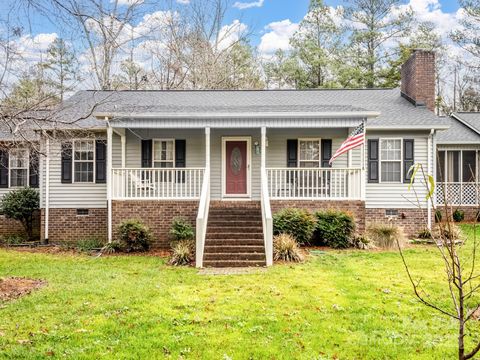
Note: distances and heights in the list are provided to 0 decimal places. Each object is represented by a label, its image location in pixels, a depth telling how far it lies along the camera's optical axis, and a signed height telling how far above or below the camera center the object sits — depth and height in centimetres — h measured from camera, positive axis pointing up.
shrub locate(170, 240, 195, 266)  989 -174
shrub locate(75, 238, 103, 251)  1265 -192
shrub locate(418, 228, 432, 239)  1339 -167
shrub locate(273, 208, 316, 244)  1129 -113
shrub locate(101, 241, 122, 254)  1162 -180
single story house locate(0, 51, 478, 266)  1214 +85
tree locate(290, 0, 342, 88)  2966 +1080
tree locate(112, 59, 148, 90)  2844 +794
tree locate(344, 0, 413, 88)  2894 +1147
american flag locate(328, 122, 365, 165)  1064 +121
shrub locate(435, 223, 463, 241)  1230 -152
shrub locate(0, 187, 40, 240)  1390 -69
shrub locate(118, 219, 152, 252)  1143 -142
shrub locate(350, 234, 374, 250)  1148 -165
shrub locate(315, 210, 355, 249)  1151 -124
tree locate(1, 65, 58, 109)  727 +190
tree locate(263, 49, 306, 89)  2991 +871
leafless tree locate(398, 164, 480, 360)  276 -185
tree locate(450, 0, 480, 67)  2492 +996
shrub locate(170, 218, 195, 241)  1132 -130
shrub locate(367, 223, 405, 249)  1170 -149
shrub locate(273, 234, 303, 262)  994 -163
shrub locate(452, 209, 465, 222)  1653 -126
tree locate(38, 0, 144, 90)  573 +260
